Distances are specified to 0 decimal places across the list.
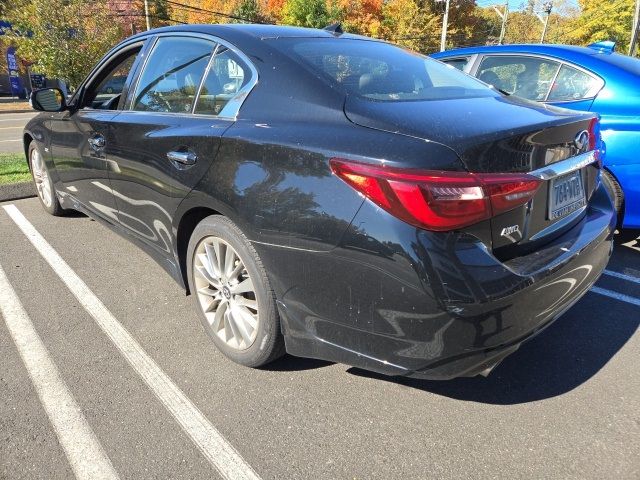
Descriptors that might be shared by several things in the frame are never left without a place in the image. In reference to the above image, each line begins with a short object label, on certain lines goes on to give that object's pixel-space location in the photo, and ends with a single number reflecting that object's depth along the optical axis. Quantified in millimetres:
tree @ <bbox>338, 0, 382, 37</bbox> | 39188
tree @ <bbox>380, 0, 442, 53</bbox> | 39594
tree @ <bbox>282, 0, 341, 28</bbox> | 35938
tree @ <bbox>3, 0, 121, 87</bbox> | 11477
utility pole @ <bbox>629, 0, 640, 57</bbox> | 23347
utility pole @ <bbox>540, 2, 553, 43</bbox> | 36288
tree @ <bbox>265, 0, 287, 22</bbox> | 43125
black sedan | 1749
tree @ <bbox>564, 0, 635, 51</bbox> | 37531
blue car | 3621
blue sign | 26677
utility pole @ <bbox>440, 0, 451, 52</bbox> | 29898
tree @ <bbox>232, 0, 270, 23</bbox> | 38719
